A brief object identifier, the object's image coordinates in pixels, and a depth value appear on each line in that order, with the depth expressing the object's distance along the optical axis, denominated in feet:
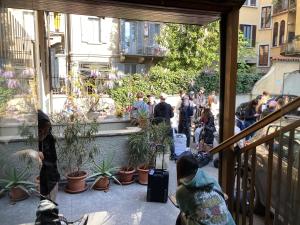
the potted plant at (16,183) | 6.19
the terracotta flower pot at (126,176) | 13.29
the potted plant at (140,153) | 13.38
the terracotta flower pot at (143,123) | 14.51
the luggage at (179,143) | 17.51
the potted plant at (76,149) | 12.37
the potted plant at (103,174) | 12.67
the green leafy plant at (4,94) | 5.63
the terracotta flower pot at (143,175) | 13.28
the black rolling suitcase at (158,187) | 11.31
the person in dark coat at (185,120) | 19.89
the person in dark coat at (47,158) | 8.62
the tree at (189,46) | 38.31
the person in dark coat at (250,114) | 18.80
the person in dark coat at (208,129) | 18.01
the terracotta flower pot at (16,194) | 6.77
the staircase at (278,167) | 5.53
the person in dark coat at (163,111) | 18.64
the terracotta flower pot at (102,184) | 12.65
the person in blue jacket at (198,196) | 5.12
